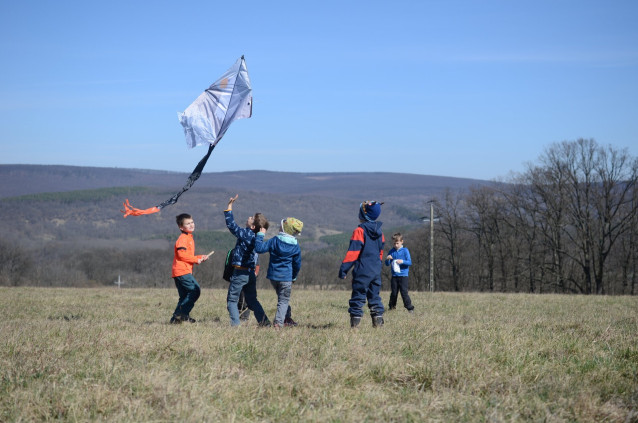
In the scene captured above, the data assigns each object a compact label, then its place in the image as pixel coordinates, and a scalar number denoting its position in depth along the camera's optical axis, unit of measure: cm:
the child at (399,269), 1395
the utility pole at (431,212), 5086
